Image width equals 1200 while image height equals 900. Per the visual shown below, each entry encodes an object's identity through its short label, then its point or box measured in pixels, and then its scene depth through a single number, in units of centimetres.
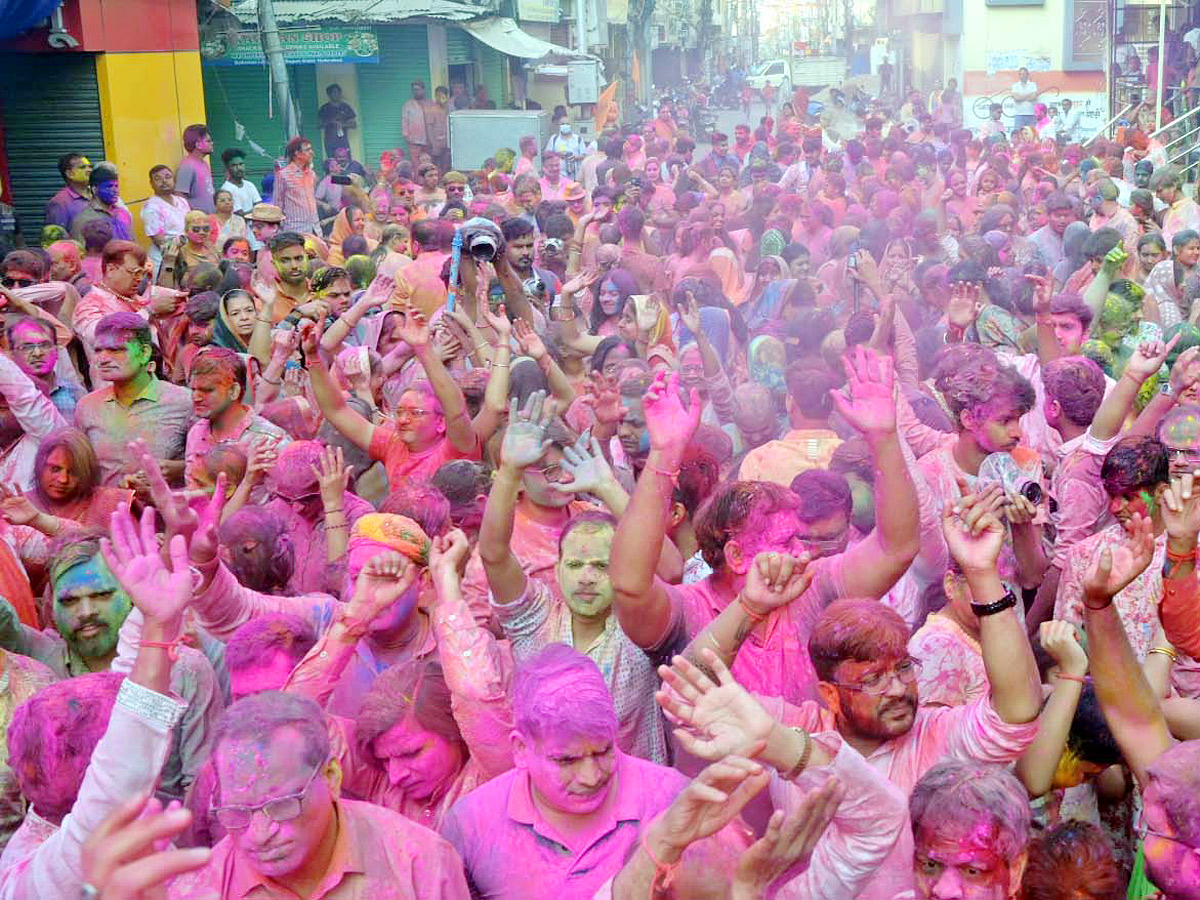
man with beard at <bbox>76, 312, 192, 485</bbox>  604
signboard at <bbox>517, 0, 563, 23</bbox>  3006
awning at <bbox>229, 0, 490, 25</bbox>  2214
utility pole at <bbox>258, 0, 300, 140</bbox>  1892
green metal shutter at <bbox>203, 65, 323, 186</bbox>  2197
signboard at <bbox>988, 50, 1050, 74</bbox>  3127
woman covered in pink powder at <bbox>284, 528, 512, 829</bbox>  349
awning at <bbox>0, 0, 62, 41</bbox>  1234
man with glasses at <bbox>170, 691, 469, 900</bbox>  285
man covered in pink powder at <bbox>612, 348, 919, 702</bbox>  379
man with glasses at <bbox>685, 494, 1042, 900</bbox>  322
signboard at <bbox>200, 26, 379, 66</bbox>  2027
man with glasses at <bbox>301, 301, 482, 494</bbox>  576
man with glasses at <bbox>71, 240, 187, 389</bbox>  773
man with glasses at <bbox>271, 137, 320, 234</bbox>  1470
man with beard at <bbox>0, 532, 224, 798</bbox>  377
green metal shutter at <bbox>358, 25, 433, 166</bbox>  2523
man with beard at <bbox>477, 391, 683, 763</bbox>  396
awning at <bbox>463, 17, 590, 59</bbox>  2589
